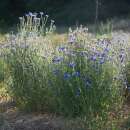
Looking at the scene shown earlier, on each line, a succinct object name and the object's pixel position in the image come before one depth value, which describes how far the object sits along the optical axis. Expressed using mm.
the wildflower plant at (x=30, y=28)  4728
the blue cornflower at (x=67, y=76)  4006
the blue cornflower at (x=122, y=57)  4212
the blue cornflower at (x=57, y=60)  4154
